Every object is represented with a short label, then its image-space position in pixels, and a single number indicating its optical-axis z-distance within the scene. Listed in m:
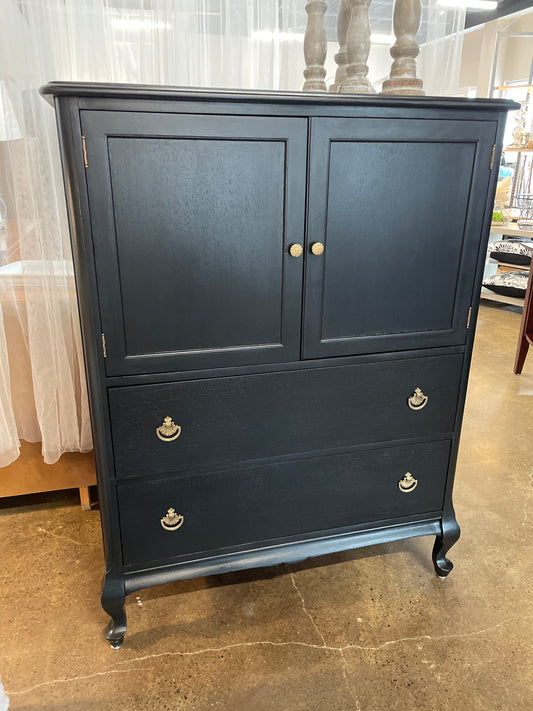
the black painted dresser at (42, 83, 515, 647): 1.06
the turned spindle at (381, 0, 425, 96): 1.26
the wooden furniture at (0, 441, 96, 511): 1.80
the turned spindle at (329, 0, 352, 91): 1.40
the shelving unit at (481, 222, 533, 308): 4.13
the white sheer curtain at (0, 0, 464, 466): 1.50
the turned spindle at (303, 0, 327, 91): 1.37
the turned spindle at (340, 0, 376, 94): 1.26
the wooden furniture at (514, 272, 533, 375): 2.95
